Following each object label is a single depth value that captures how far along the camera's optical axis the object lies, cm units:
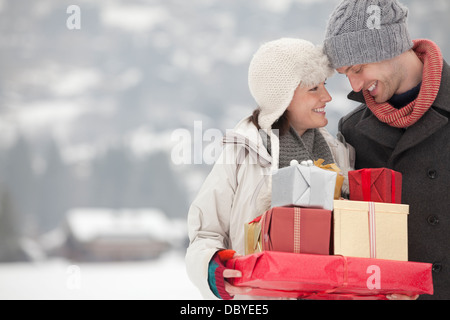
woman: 513
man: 522
